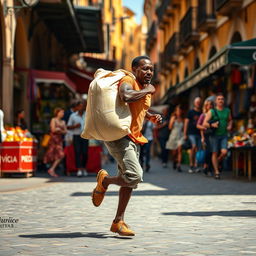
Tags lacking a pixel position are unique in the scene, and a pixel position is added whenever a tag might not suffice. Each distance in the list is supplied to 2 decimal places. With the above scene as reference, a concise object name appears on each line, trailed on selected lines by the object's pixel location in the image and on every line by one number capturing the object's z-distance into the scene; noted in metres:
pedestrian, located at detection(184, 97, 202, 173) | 18.11
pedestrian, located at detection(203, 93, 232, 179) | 15.35
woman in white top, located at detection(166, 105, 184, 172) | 20.66
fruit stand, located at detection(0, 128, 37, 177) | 15.58
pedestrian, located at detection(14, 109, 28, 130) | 17.47
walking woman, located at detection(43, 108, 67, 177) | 17.12
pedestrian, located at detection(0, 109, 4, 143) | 13.84
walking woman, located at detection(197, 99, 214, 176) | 16.11
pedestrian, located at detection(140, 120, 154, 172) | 19.30
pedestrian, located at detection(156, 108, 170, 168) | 23.08
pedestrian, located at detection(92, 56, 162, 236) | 6.57
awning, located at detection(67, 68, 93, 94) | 26.59
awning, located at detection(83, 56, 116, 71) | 30.81
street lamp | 16.02
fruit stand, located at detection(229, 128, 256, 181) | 15.23
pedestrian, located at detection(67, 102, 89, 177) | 16.69
